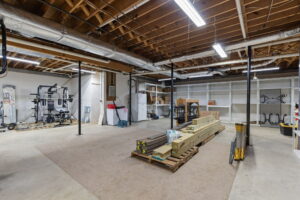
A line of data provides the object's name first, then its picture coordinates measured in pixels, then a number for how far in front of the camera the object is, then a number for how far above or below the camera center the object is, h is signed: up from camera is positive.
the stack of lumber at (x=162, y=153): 2.82 -1.15
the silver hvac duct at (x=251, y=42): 3.04 +1.53
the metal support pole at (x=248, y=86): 4.11 +0.43
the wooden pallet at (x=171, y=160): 2.64 -1.30
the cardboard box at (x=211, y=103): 9.14 -0.21
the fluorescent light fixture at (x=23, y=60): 5.20 +1.62
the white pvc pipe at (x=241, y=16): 2.34 +1.71
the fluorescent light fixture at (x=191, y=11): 2.00 +1.46
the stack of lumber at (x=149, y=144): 3.14 -1.10
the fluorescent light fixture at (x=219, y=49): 3.52 +1.44
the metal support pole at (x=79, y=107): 5.27 -0.33
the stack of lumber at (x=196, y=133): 3.02 -0.99
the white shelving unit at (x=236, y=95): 7.30 +0.36
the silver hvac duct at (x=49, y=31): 2.33 +1.43
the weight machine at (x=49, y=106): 7.60 -0.42
